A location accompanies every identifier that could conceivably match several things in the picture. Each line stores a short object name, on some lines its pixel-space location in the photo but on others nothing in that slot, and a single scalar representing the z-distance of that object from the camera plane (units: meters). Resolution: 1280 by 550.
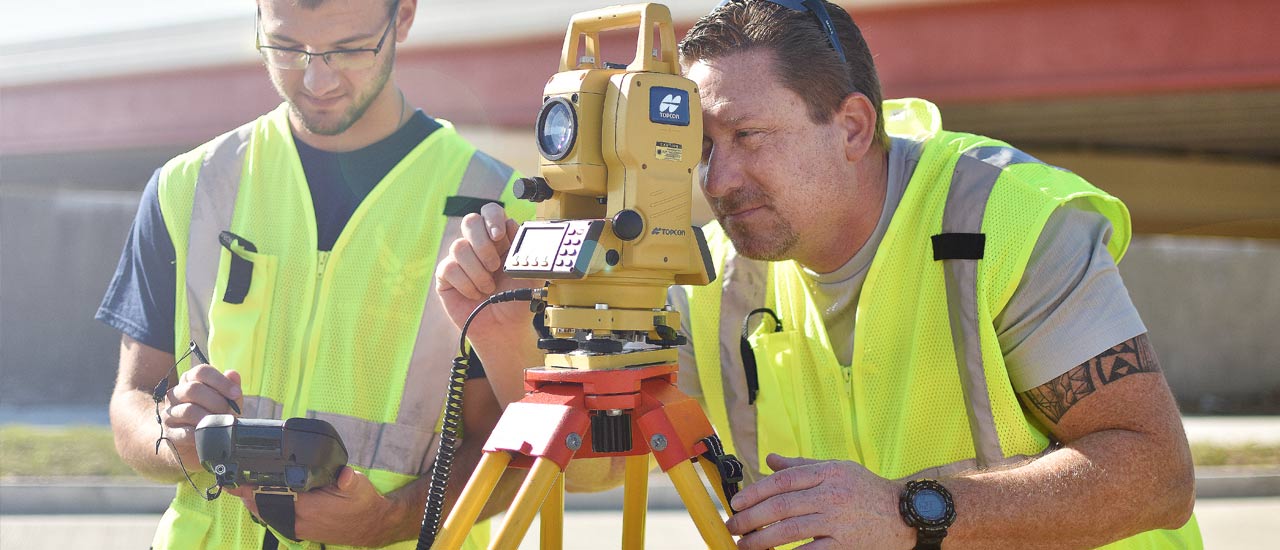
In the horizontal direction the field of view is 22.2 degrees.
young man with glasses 3.28
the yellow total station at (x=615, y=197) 2.98
